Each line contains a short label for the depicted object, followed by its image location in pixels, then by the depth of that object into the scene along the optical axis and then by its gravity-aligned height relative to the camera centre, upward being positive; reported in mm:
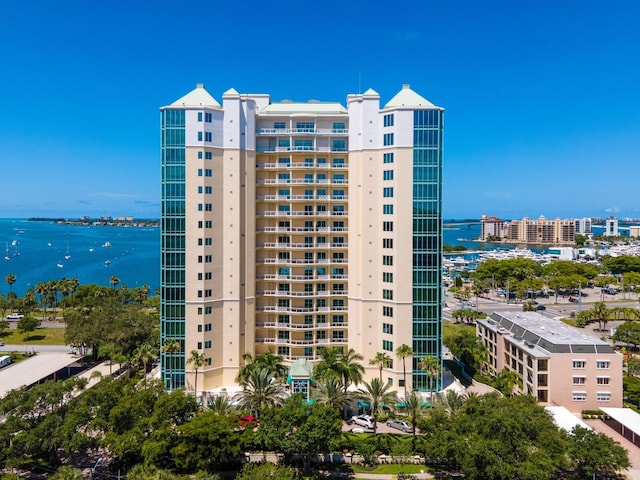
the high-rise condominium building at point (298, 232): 48344 -159
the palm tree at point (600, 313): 80562 -16278
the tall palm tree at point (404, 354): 45656 -13680
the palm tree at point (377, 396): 41156 -16673
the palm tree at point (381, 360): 46906 -14892
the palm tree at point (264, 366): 44531 -15032
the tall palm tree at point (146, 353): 49375 -14810
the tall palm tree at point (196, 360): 45781 -14569
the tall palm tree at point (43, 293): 92812 -14131
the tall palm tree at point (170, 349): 46812 -13597
